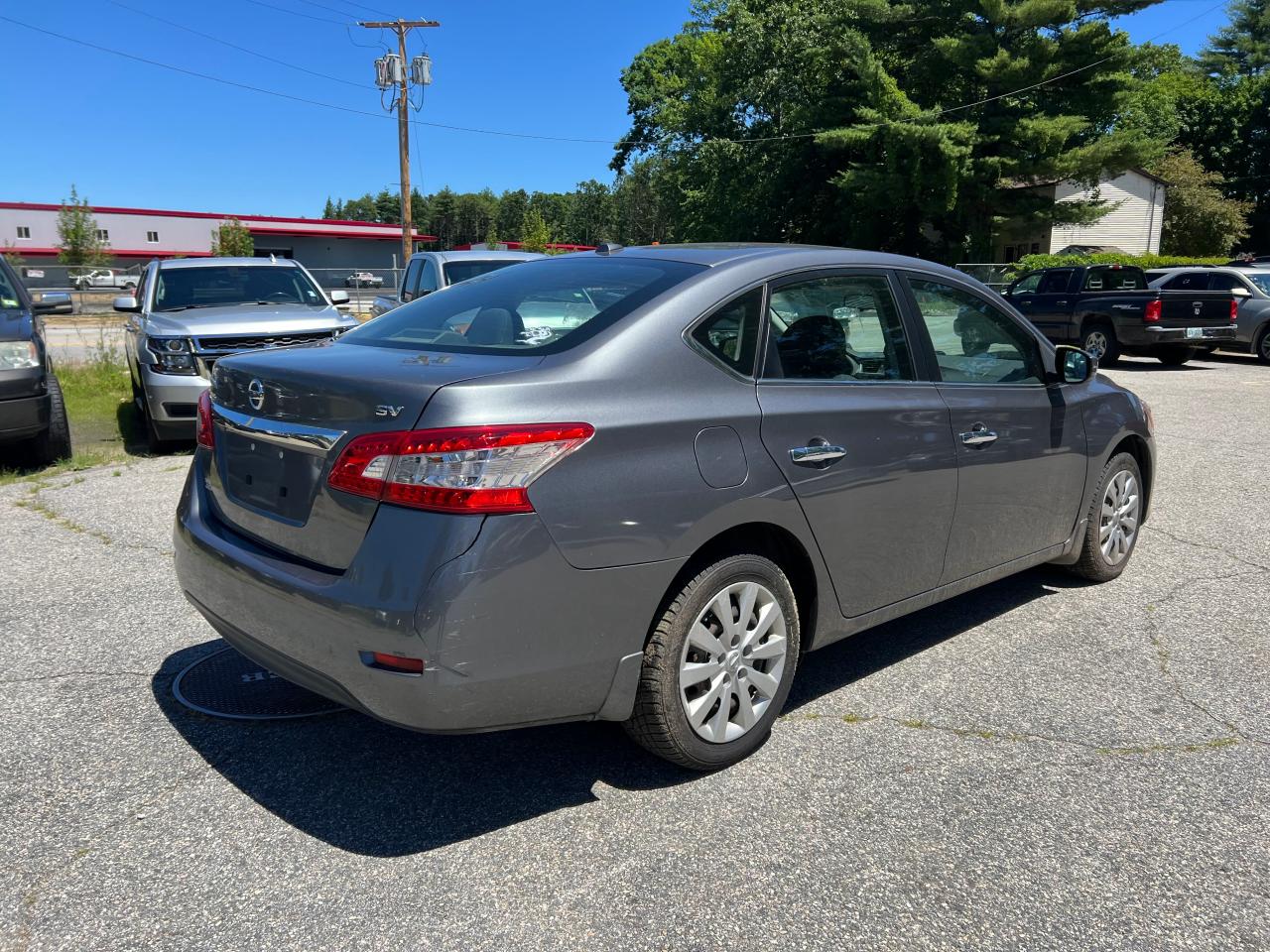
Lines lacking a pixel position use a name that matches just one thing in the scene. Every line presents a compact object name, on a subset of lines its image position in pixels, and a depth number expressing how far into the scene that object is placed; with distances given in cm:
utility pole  3100
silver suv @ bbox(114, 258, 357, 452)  853
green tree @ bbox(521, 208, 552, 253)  6061
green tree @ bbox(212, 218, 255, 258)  5347
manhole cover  368
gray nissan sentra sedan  265
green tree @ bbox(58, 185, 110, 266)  5191
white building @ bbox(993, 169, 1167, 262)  4609
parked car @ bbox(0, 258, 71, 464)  732
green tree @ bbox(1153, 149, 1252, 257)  4756
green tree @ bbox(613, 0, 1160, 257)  3466
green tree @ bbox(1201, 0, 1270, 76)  6781
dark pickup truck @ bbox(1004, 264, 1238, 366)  1600
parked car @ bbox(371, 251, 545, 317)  1177
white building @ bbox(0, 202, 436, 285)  6450
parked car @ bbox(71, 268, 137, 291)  3863
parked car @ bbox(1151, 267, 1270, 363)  1739
